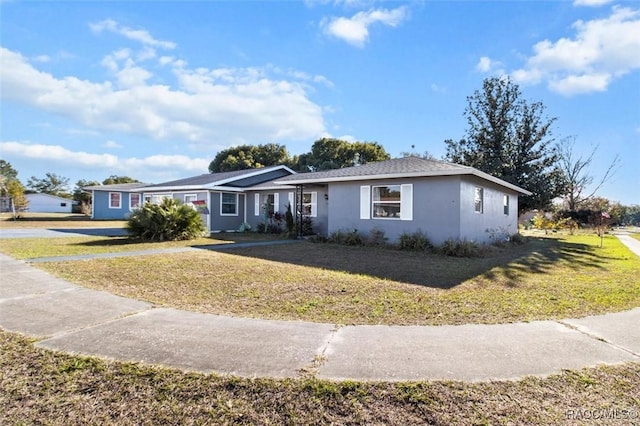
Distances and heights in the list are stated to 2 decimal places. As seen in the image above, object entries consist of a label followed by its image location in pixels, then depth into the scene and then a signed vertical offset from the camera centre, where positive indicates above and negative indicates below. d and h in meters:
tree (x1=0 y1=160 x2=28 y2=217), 26.64 +1.63
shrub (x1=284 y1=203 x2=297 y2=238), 16.34 -0.45
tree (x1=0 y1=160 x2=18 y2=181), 56.60 +8.39
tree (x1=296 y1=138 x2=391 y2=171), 36.06 +7.01
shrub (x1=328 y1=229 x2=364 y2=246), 13.24 -0.96
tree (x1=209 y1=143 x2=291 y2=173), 39.53 +7.50
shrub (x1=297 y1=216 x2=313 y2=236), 16.55 -0.61
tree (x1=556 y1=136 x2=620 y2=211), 32.50 +4.32
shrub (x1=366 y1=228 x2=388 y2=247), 12.82 -0.93
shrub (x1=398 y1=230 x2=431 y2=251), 11.62 -0.98
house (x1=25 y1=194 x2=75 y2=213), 43.97 +1.70
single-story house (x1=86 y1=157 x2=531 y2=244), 11.54 +0.78
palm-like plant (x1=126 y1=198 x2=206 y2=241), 13.93 -0.27
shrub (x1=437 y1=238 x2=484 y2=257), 10.73 -1.15
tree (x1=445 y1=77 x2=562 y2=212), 21.14 +5.10
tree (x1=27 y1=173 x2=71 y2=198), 58.59 +5.88
